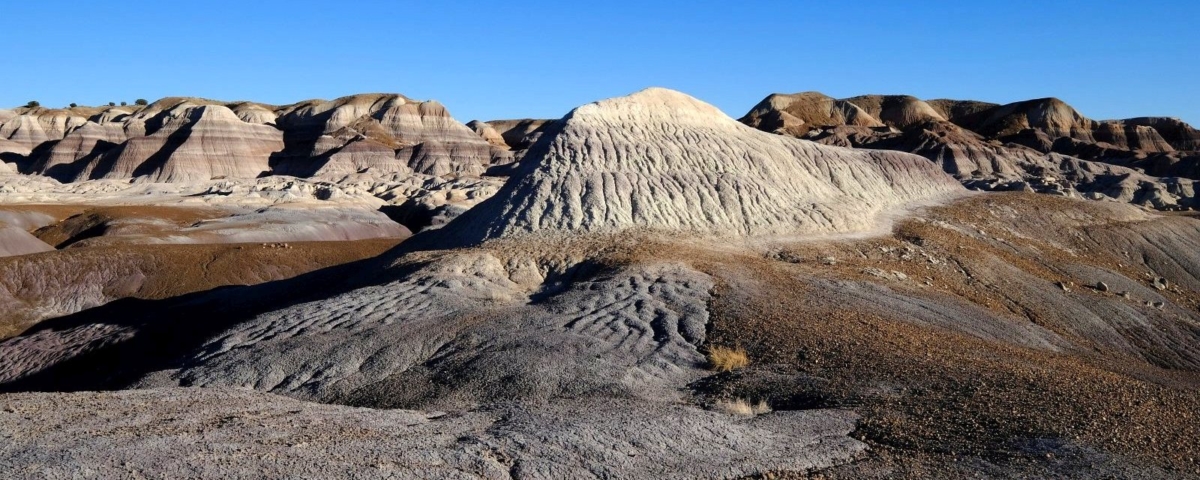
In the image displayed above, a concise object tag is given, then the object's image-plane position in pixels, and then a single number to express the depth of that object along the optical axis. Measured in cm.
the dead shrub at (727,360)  1424
